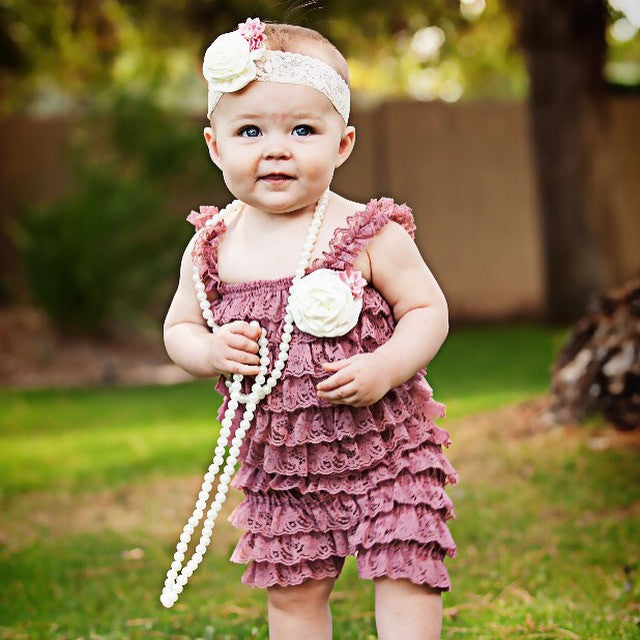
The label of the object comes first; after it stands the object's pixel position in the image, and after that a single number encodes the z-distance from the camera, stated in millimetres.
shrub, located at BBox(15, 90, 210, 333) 9297
